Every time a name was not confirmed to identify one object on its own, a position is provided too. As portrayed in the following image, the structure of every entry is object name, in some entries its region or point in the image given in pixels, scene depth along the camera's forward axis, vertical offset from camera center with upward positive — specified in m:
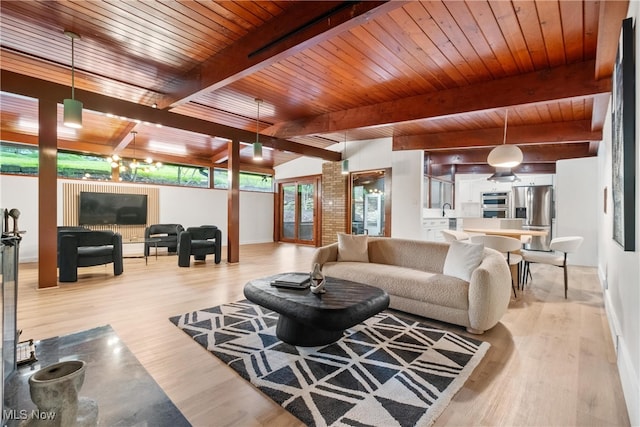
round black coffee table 1.99 -0.71
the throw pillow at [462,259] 2.86 -0.49
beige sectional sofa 2.59 -0.71
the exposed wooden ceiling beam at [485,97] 3.08 +1.48
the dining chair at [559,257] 3.76 -0.60
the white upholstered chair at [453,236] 4.31 -0.37
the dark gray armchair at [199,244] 5.53 -0.65
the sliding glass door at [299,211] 9.12 +0.01
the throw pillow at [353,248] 3.93 -0.50
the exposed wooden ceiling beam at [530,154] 6.30 +1.39
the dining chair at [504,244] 3.60 -0.41
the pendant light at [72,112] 3.21 +1.11
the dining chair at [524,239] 4.30 -0.41
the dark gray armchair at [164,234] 6.44 -0.57
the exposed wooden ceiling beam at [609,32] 1.82 +1.31
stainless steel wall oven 8.04 +0.22
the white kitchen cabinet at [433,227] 6.93 -0.39
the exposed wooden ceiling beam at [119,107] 3.60 +1.56
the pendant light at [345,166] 7.22 +1.16
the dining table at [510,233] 4.24 -0.32
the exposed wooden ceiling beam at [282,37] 2.21 +1.57
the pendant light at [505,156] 4.24 +0.83
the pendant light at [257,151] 5.19 +1.09
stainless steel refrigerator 7.04 +0.07
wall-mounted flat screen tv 6.57 +0.07
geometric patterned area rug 1.61 -1.10
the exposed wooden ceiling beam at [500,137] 4.88 +1.48
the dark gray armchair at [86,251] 4.22 -0.62
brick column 8.27 +0.31
